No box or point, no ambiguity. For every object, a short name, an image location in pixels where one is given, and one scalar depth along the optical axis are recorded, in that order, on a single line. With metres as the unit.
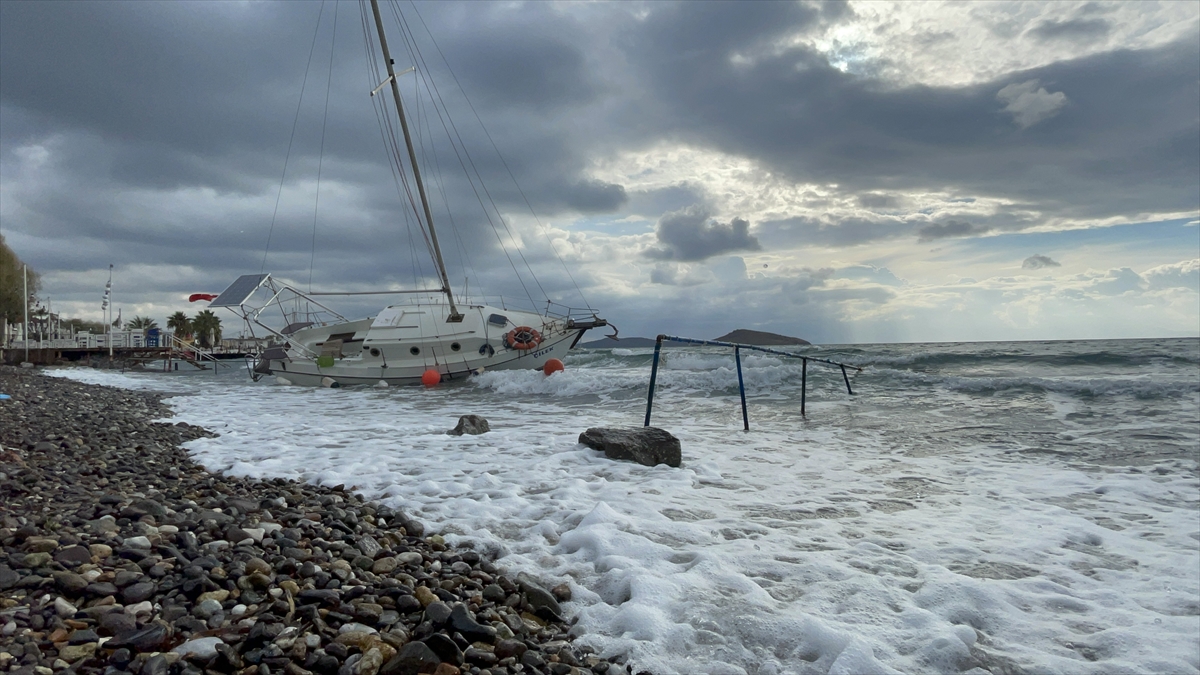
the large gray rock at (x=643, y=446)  8.27
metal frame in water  10.72
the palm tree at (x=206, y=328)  96.81
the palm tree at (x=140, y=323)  98.88
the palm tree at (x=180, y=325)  93.56
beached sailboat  25.02
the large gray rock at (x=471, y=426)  10.88
